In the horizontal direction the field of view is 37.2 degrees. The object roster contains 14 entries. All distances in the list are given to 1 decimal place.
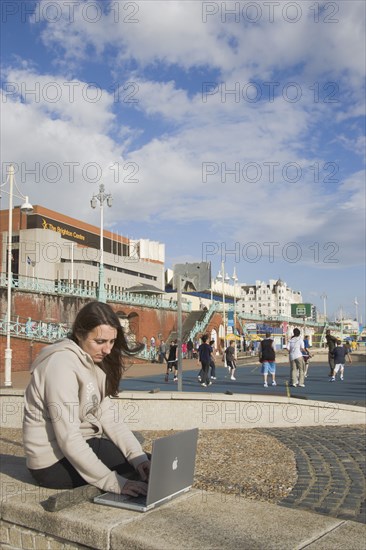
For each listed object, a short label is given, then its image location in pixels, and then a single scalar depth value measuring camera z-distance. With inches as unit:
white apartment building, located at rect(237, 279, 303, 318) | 7239.2
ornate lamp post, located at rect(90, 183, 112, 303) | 1317.7
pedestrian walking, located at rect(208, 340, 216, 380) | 840.3
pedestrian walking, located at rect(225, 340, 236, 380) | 922.6
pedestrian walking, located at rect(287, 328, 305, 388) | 729.0
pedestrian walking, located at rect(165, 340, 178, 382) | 911.0
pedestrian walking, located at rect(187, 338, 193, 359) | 1790.1
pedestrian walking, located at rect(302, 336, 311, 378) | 768.3
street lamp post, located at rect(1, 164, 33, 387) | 773.9
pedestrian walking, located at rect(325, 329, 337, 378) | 868.6
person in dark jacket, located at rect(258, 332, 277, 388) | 751.1
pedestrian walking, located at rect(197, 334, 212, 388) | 782.5
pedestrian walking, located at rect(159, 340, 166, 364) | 1569.4
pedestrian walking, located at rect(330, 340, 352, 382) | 874.1
